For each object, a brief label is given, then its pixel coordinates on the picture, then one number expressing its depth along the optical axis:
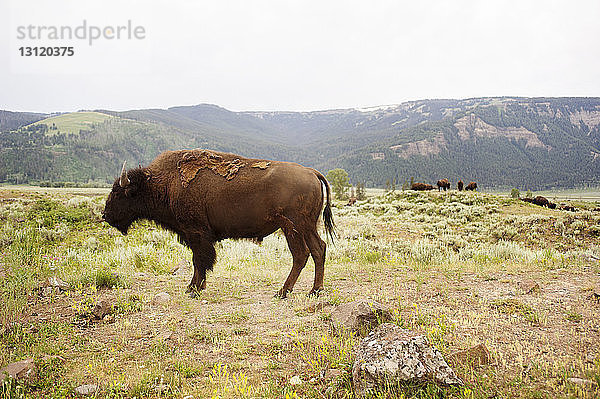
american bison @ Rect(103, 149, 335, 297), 6.64
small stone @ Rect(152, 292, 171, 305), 6.41
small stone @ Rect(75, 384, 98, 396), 3.50
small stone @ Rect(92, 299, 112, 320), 5.64
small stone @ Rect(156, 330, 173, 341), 4.76
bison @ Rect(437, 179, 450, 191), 38.88
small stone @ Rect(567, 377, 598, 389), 2.85
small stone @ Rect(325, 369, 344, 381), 3.50
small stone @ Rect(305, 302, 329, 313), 5.70
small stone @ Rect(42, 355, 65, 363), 4.12
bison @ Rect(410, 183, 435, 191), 41.06
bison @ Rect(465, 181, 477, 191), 39.31
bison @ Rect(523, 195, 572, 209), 26.73
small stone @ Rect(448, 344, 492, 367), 3.53
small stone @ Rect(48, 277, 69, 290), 6.86
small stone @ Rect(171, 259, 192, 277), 8.81
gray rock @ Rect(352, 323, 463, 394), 3.09
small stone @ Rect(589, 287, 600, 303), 5.38
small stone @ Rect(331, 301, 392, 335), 4.52
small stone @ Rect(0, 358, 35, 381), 3.54
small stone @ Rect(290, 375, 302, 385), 3.48
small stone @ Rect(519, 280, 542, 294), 6.08
